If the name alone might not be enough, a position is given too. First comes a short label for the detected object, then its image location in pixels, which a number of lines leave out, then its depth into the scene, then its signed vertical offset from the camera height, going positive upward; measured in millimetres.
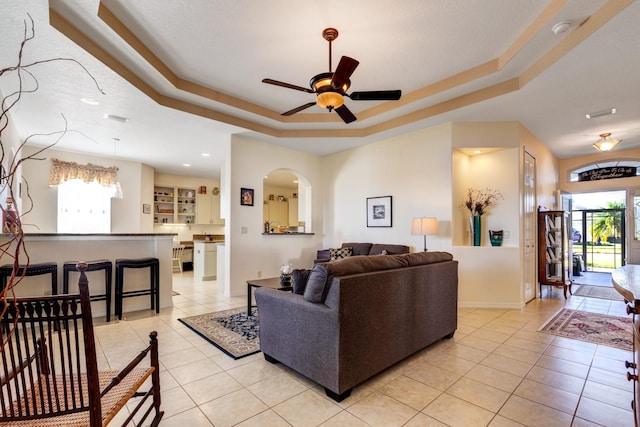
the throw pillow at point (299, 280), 2701 -501
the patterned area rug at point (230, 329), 3206 -1260
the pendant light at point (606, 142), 5238 +1288
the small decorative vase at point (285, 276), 3805 -666
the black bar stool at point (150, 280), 4215 -815
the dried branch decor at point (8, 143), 3272 +1064
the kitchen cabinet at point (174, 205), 8945 +470
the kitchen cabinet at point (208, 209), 9490 +366
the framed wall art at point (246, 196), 5551 +430
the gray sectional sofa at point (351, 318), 2301 -784
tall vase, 4922 -128
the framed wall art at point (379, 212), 5695 +167
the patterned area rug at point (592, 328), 3492 -1303
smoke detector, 2793 +1715
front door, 6777 -142
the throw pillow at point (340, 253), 5750 -579
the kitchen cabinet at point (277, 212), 11102 +325
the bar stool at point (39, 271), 3428 -557
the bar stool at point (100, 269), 3873 -652
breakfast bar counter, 3838 -418
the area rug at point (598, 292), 5662 -1350
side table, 3673 -774
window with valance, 6570 +564
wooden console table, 1650 -419
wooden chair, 1343 -683
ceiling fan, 2876 +1221
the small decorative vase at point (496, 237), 4863 -249
